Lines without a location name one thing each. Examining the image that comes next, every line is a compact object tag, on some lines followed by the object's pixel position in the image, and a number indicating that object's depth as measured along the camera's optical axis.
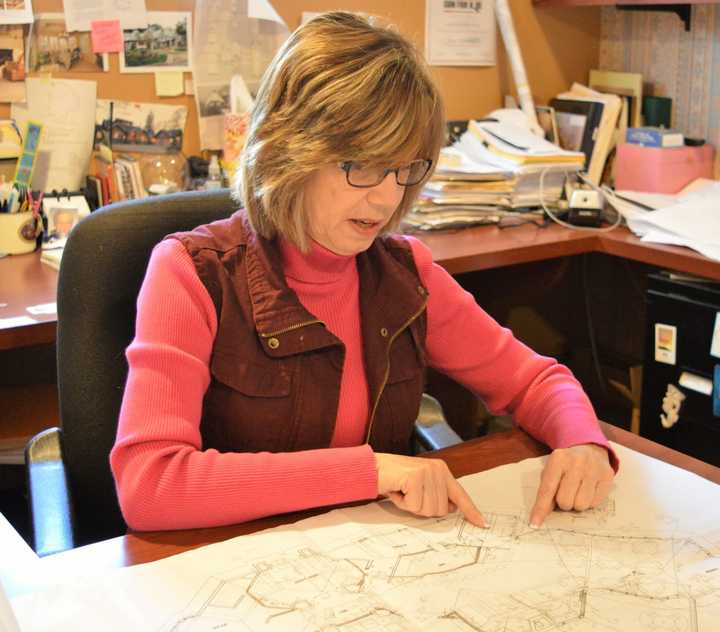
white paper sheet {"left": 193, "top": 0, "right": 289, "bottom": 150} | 2.18
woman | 0.99
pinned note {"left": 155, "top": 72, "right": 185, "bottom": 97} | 2.16
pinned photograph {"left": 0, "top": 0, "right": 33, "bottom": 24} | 1.95
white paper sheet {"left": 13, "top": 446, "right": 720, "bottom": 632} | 0.81
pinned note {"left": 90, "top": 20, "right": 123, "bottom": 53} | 2.06
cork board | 2.44
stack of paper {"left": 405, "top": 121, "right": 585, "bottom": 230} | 2.20
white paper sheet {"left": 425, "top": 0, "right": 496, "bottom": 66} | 2.55
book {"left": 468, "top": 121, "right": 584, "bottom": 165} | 2.29
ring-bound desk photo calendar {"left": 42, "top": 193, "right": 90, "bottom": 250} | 1.94
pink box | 2.38
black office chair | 1.19
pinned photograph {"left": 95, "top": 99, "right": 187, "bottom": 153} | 2.13
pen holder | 1.87
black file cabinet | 1.96
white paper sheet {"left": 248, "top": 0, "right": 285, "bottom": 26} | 2.19
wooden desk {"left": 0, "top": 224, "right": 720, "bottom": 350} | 1.51
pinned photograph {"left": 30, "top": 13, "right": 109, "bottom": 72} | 2.01
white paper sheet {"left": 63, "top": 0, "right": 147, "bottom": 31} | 2.03
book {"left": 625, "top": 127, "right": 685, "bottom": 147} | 2.38
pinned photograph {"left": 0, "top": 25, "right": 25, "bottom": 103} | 1.98
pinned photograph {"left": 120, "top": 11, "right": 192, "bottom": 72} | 2.11
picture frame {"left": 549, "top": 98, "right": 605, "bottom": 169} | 2.52
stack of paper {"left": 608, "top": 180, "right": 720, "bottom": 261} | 1.99
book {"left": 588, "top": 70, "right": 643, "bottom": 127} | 2.63
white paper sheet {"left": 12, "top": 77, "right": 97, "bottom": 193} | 2.04
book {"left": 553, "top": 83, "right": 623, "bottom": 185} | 2.51
